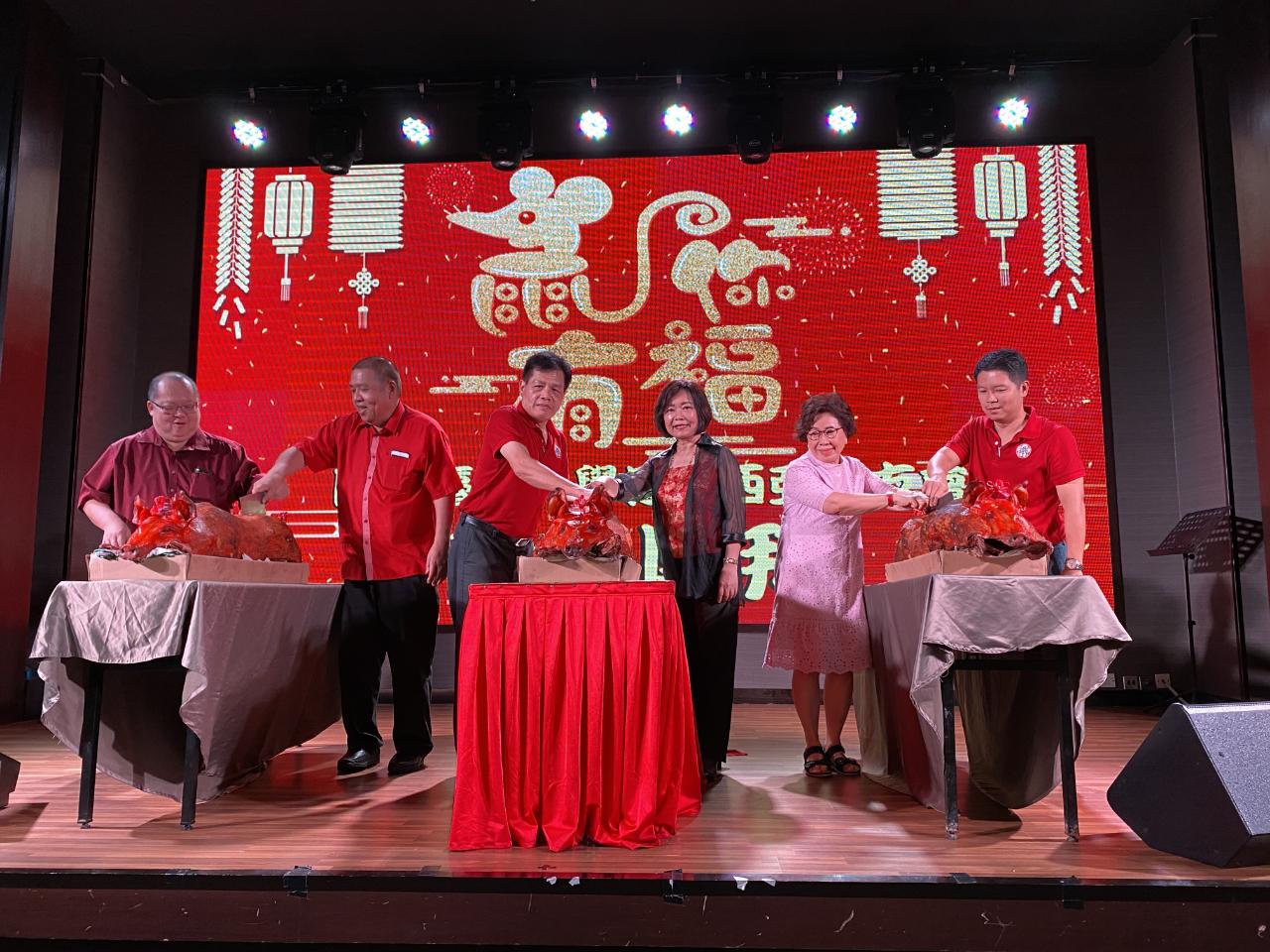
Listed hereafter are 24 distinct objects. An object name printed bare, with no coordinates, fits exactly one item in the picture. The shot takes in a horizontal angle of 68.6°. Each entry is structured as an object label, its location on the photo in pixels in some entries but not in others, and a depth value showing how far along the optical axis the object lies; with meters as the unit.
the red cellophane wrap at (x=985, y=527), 2.79
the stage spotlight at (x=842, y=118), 6.29
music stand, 5.36
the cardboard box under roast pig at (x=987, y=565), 2.79
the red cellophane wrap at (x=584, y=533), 2.72
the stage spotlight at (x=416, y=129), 6.42
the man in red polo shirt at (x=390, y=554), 3.78
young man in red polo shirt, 3.33
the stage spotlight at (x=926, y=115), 5.99
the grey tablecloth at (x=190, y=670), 2.80
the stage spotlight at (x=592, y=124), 6.37
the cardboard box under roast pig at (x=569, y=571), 2.72
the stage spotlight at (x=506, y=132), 6.20
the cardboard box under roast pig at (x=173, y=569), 2.89
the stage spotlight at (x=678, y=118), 6.33
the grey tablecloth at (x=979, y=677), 2.67
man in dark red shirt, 3.60
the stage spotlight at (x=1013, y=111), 6.11
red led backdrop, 6.03
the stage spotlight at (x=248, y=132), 6.41
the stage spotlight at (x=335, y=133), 6.20
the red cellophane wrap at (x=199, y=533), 2.94
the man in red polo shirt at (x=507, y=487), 3.56
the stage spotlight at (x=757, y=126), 6.10
